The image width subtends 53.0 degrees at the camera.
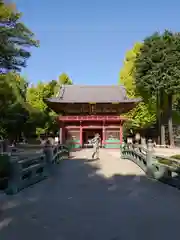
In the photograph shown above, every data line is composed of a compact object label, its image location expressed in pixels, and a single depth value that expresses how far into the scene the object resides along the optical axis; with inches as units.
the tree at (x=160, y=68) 846.9
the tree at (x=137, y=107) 972.6
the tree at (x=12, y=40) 306.8
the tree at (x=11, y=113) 366.6
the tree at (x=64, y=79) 1304.6
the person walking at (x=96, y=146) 448.4
